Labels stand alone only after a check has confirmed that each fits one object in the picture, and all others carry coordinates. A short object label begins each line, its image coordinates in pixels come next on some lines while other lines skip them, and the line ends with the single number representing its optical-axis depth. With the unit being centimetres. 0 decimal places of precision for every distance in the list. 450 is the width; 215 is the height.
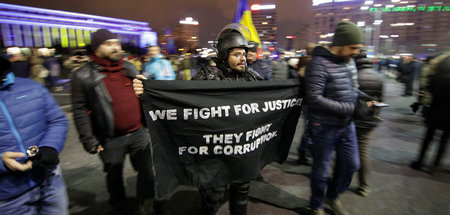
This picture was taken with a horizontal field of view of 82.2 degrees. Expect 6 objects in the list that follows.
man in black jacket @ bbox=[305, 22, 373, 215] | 265
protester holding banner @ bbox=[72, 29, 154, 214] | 262
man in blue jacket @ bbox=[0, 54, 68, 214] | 170
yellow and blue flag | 715
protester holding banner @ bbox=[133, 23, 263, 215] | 252
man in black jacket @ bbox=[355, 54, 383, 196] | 335
